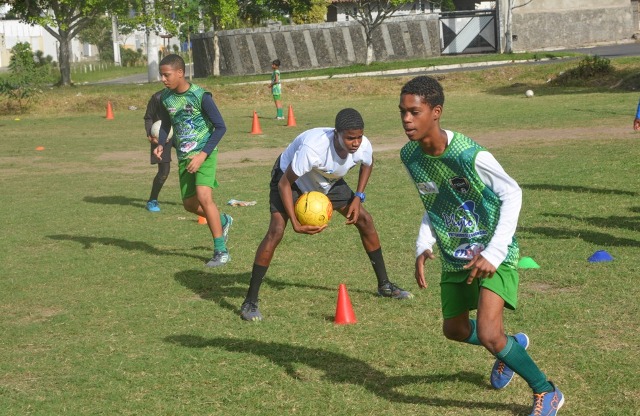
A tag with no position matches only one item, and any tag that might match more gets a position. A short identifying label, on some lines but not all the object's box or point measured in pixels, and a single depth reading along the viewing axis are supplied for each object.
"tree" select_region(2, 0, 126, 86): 42.44
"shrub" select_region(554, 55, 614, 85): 34.12
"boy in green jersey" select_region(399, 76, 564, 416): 5.48
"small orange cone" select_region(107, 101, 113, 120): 32.71
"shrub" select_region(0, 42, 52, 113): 34.56
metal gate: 50.53
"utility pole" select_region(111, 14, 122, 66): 81.11
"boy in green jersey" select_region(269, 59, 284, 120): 29.55
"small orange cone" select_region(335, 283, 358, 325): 8.03
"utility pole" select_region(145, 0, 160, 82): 47.03
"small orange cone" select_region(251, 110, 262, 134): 26.08
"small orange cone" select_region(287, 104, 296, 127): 27.50
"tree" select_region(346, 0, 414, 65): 47.44
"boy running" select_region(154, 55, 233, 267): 10.41
